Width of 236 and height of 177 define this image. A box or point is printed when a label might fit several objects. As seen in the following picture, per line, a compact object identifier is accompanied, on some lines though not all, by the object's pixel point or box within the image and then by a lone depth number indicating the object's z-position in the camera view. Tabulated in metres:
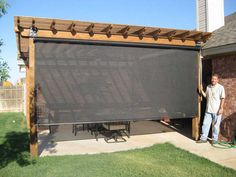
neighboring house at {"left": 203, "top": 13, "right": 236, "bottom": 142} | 6.98
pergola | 6.00
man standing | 7.14
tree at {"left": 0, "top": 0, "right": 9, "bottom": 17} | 4.13
